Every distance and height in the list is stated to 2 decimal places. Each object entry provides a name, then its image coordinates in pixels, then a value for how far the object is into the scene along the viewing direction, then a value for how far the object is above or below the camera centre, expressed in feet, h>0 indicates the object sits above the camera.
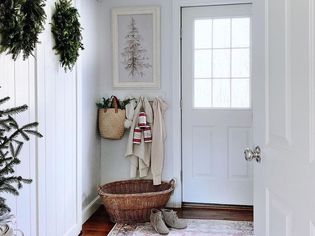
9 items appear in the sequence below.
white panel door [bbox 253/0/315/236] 3.13 -0.07
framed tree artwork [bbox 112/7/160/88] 11.58 +2.13
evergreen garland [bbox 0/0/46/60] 5.43 +1.43
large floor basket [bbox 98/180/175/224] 9.86 -2.78
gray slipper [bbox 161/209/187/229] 9.76 -3.20
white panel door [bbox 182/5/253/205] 11.30 +0.23
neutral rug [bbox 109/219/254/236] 9.41 -3.39
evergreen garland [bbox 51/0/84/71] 7.72 +1.79
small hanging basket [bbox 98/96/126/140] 11.23 -0.37
